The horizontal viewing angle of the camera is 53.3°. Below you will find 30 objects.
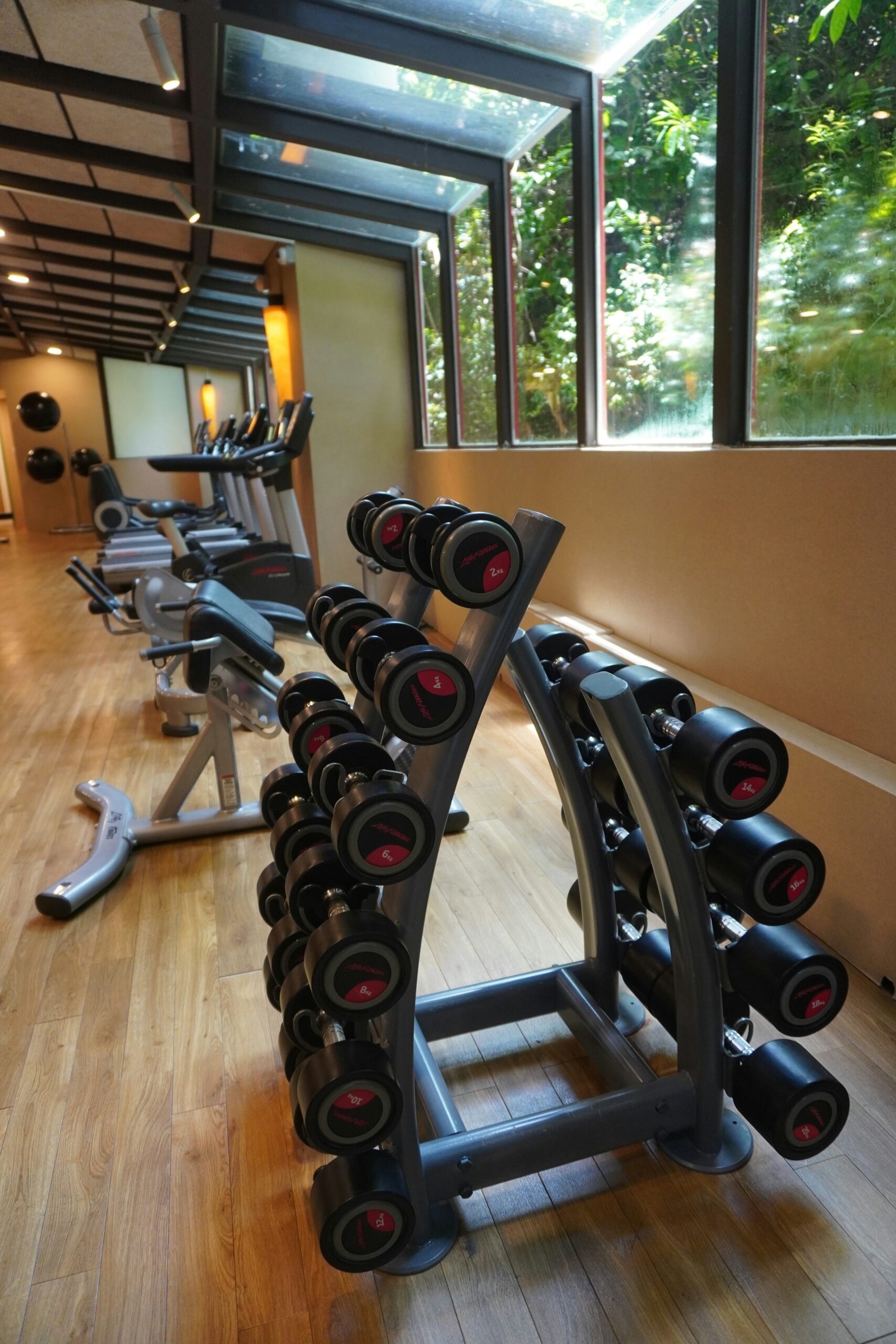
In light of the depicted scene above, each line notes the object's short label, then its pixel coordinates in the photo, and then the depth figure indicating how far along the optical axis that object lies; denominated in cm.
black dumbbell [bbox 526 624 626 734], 138
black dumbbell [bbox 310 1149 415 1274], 113
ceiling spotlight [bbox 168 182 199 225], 491
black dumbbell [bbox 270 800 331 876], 134
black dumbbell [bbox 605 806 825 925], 119
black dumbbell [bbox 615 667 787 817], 114
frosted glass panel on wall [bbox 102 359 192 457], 1344
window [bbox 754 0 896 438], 188
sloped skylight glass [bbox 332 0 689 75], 278
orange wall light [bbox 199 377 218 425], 1330
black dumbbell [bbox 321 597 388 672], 133
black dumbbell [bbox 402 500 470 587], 121
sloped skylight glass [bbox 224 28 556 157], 350
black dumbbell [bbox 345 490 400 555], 153
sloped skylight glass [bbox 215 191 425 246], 529
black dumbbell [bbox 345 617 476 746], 106
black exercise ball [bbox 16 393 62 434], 1273
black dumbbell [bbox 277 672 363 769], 127
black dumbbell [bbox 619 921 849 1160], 128
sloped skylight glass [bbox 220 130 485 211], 444
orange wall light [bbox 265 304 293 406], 621
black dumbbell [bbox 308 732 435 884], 106
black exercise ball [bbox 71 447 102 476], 1208
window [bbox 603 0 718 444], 254
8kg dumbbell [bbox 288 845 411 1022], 109
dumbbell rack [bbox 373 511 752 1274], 118
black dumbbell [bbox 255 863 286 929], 150
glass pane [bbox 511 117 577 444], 360
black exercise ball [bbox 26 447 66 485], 1277
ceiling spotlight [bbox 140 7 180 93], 300
